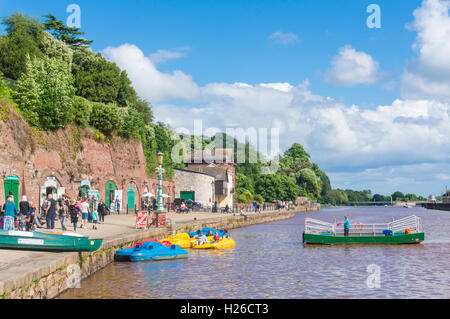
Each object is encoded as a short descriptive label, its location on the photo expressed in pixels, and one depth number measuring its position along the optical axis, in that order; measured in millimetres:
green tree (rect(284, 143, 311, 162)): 142625
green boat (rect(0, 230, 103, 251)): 17328
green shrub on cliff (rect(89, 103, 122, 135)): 47531
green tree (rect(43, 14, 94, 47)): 64938
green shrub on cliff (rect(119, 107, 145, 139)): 51625
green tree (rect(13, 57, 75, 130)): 36312
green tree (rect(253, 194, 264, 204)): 90744
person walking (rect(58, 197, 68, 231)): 24966
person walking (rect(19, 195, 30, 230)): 22359
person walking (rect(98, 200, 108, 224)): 32625
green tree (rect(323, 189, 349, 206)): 196625
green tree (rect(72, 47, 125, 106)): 53625
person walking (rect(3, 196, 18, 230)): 20812
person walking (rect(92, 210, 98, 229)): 30178
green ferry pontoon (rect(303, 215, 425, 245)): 32969
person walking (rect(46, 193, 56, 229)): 24772
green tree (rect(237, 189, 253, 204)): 85000
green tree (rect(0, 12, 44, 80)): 42344
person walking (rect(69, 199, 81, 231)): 25641
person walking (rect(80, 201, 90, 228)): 27891
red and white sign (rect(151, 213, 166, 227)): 32688
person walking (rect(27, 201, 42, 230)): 22831
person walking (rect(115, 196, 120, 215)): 46712
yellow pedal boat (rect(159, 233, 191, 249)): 29625
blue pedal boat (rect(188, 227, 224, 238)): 31953
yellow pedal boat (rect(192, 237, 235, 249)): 29875
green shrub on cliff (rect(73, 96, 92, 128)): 43344
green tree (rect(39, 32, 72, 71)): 49753
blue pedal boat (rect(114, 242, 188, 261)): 22734
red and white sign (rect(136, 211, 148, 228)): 29953
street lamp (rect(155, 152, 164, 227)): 33112
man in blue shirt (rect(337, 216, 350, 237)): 32966
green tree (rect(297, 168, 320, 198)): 130500
